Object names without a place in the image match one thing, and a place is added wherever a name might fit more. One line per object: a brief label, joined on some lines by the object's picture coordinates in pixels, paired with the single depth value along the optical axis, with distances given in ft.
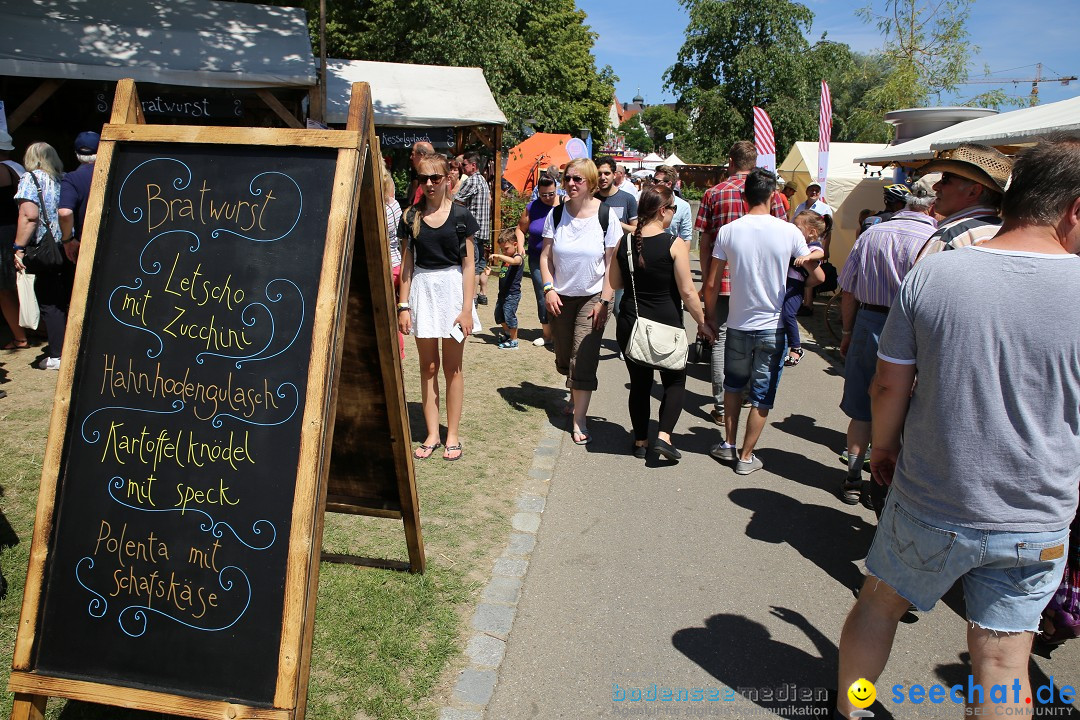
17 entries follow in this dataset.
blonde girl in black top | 15.08
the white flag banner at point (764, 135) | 39.39
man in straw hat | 11.38
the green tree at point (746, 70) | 97.60
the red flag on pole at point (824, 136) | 44.00
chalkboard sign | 7.23
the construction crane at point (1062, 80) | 195.50
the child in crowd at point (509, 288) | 26.43
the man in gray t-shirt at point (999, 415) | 6.74
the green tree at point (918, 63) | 62.44
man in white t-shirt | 15.62
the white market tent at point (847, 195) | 46.62
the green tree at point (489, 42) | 56.95
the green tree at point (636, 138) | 304.50
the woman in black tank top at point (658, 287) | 15.79
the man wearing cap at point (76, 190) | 20.42
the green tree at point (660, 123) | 262.47
